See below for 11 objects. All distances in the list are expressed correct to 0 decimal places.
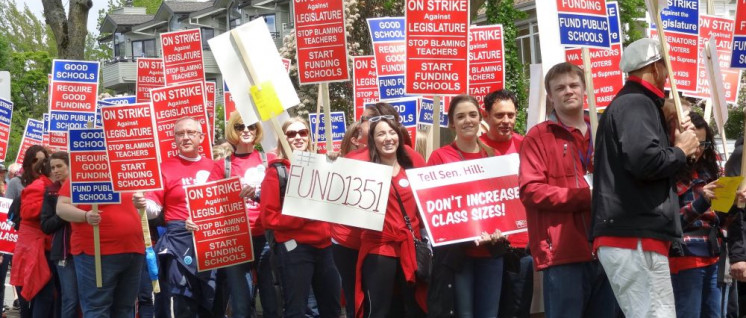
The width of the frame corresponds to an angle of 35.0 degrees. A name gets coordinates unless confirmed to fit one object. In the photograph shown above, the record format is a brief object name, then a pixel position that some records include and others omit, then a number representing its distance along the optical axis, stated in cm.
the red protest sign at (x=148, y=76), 1420
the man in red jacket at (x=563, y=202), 645
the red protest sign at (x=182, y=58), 1338
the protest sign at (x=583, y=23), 845
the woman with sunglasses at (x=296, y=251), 884
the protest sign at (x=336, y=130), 1315
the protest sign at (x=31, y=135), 1630
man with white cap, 566
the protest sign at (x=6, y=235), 1223
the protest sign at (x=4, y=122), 1434
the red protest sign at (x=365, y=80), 1275
